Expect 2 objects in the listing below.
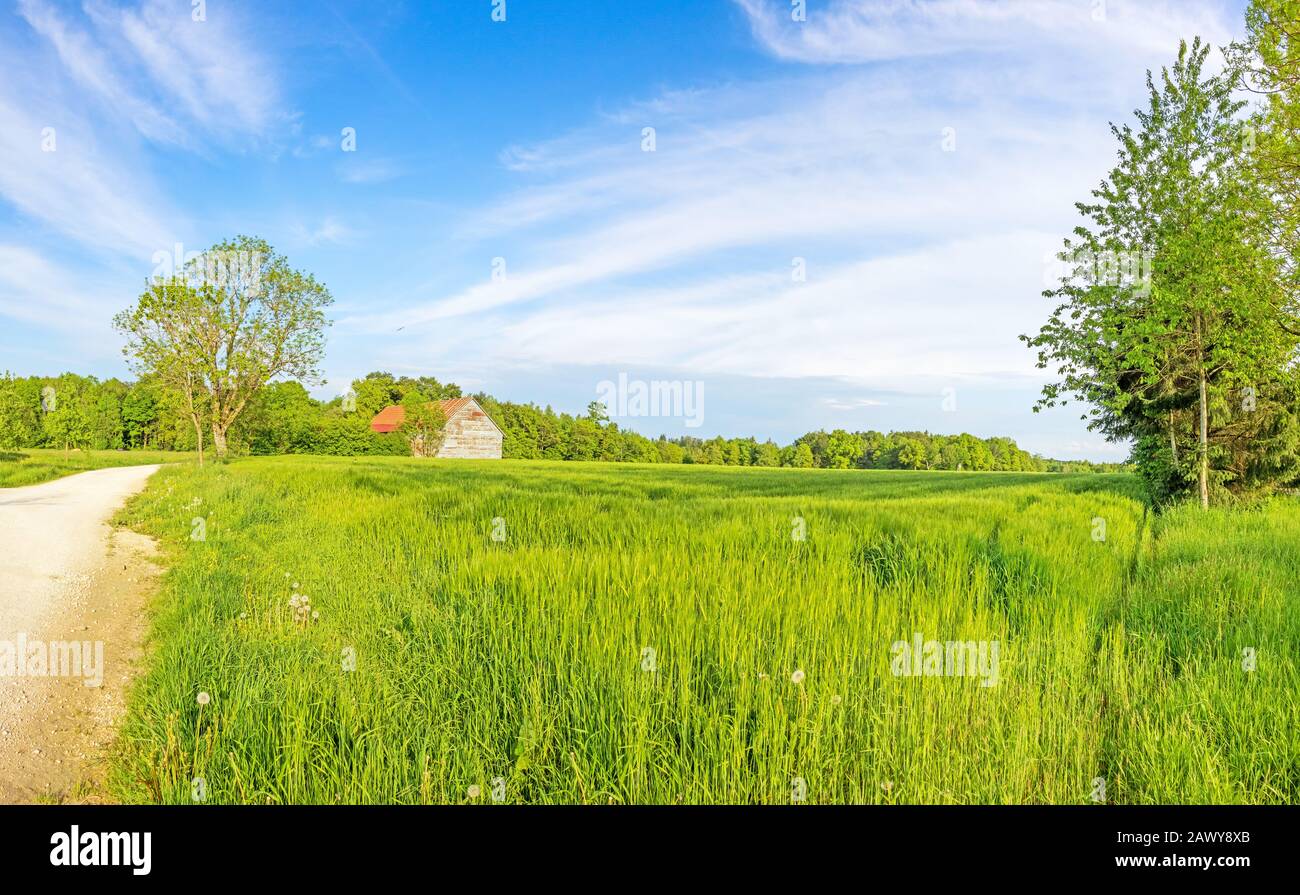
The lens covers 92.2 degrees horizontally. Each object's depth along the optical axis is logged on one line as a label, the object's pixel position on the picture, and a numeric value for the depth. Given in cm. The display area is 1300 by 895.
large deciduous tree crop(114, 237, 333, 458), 3894
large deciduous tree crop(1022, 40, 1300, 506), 1702
